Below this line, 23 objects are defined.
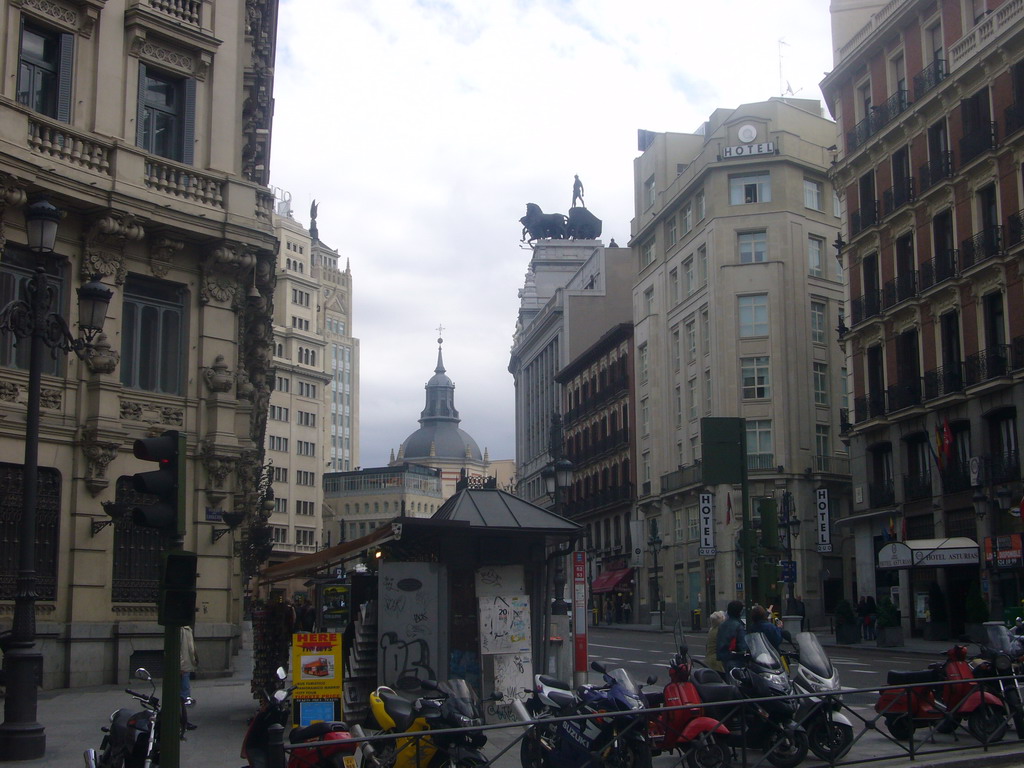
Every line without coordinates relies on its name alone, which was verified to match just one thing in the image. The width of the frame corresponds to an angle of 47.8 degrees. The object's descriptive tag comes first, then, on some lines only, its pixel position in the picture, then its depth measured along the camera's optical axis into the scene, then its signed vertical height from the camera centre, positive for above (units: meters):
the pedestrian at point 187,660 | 16.83 -1.34
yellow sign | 13.77 -1.20
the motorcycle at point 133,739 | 10.20 -1.51
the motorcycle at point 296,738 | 9.22 -1.45
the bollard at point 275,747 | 7.64 -1.18
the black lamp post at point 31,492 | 12.49 +0.86
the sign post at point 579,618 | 21.11 -1.00
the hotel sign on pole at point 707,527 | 57.81 +1.75
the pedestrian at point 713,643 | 16.06 -1.17
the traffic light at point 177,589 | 8.53 -0.16
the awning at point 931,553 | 36.41 +0.20
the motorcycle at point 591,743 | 10.65 -1.66
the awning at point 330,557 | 15.27 +0.13
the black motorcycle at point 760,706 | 11.34 -1.43
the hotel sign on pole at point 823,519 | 55.22 +1.99
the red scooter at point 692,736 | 11.18 -1.68
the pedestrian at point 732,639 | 13.82 -0.94
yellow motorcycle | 9.88 -1.45
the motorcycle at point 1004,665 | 12.98 -1.22
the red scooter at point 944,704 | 12.10 -1.54
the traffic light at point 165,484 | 8.63 +0.63
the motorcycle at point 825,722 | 11.95 -1.67
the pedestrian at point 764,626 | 14.59 -0.83
